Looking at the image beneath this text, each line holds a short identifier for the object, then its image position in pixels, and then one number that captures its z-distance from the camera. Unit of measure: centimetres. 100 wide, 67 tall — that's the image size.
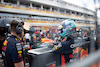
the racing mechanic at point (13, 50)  107
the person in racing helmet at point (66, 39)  154
